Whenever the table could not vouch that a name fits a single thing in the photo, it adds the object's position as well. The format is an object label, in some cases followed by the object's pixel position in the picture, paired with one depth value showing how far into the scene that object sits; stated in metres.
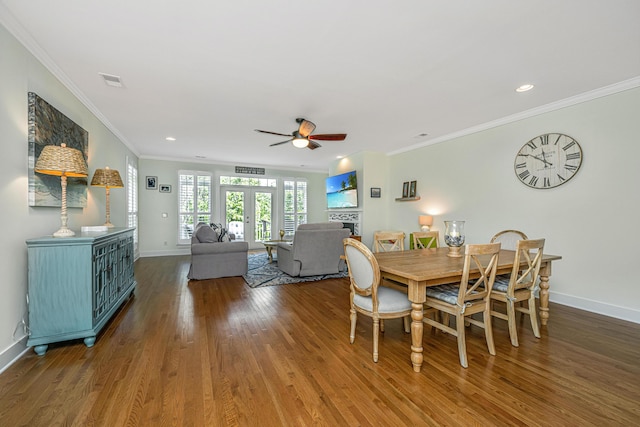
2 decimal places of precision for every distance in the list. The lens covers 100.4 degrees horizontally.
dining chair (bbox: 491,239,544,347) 2.46
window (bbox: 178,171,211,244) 7.62
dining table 2.10
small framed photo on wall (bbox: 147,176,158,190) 7.26
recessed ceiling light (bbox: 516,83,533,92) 3.19
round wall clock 3.55
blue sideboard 2.24
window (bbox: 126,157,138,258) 5.89
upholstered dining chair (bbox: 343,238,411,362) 2.21
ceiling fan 4.06
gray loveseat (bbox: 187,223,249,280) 4.73
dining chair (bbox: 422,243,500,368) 2.13
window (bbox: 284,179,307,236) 9.04
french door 8.32
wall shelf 5.95
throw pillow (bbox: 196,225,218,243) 4.92
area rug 4.57
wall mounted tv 6.89
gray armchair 4.78
